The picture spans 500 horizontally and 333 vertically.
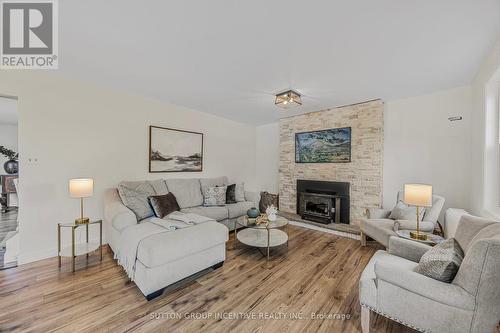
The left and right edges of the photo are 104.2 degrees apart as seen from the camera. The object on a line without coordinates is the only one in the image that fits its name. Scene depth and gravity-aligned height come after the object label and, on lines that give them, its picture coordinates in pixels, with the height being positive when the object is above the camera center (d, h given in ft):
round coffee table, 9.07 -3.72
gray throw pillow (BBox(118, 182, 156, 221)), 8.84 -1.67
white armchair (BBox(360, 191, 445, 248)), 8.29 -2.71
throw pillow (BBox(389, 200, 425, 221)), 9.03 -2.25
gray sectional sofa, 5.99 -2.85
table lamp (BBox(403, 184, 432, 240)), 6.86 -1.10
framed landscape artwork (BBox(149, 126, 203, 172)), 11.87 +0.91
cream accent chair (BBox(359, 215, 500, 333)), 3.58 -2.59
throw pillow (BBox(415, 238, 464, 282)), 4.03 -2.08
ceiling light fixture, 9.89 +3.48
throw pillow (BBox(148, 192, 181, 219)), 9.17 -1.99
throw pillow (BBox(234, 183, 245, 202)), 13.34 -1.97
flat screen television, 12.96 +1.37
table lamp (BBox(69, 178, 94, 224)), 7.81 -1.04
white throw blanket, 6.48 -2.45
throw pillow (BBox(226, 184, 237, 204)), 13.10 -2.02
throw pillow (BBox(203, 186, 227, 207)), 12.10 -2.01
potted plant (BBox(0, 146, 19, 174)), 16.75 +0.04
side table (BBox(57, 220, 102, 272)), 7.55 -3.57
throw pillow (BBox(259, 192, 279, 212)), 16.49 -3.08
